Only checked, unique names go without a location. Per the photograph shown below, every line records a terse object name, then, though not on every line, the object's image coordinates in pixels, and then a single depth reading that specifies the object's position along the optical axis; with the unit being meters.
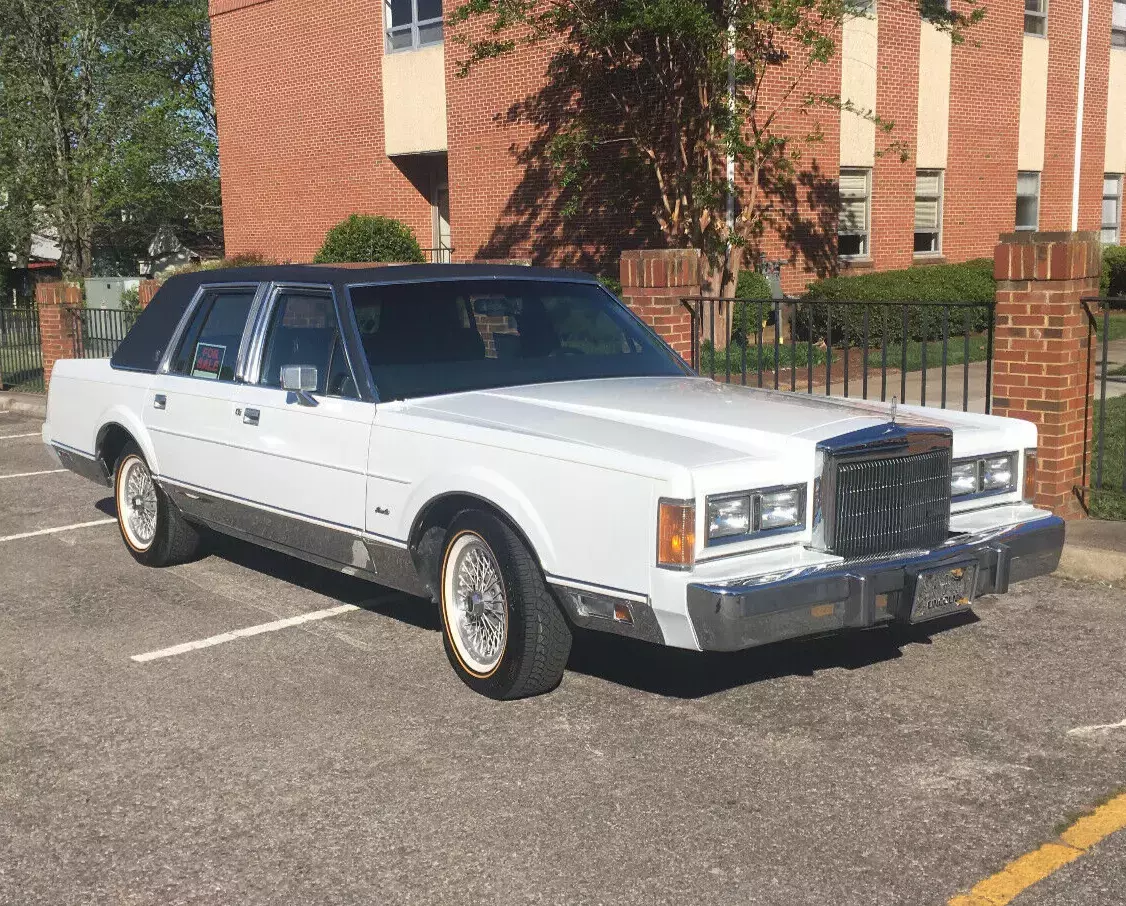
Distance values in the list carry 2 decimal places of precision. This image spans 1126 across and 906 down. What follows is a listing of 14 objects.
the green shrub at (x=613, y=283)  20.83
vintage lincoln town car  4.93
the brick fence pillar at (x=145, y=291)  16.91
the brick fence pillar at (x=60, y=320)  17.14
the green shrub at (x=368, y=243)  25.11
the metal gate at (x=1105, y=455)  8.31
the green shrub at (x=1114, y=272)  25.86
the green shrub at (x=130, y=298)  27.61
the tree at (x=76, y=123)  35.62
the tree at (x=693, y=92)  18.73
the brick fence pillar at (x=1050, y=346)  8.15
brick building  22.59
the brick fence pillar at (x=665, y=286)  10.18
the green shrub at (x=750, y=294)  20.23
